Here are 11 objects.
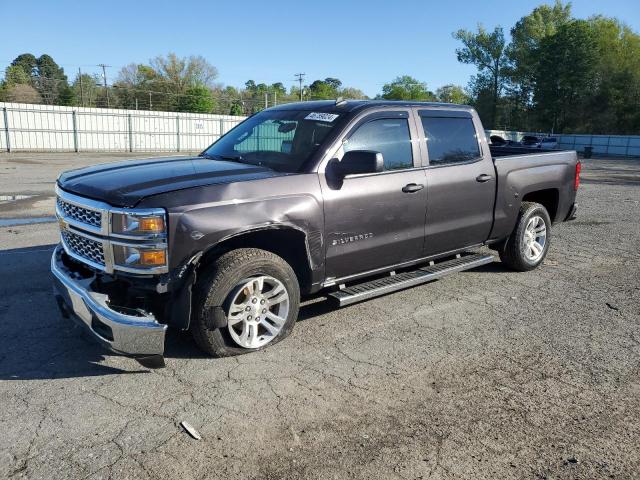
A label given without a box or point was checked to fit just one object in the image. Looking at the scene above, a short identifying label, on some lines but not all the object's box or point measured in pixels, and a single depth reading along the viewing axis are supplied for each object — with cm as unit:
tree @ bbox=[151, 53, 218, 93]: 6612
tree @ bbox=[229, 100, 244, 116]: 4746
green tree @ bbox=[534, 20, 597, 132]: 6538
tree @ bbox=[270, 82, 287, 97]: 12028
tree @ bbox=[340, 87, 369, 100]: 10038
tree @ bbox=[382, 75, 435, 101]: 11172
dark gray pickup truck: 342
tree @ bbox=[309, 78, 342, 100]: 9949
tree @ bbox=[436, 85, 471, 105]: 11056
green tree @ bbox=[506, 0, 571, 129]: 7550
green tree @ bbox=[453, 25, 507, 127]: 7881
